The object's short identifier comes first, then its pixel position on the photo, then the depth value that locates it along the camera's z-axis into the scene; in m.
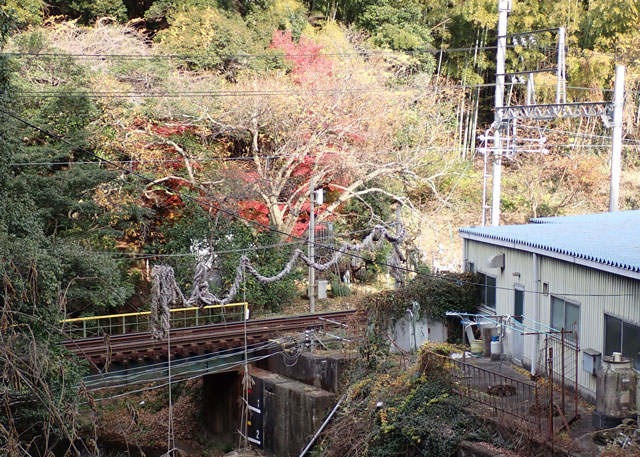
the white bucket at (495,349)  17.61
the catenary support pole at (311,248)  23.30
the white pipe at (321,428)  19.46
